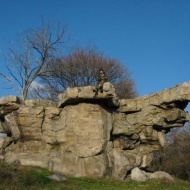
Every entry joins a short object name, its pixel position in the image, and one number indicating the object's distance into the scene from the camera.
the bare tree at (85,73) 35.47
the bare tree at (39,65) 28.92
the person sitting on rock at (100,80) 18.48
